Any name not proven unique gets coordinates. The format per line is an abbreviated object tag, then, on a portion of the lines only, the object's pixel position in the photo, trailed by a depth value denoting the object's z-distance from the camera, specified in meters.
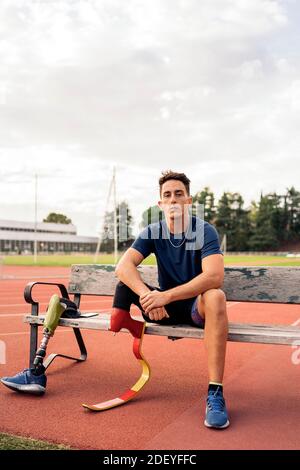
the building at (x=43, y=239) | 93.62
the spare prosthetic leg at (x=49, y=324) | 4.00
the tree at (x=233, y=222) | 94.00
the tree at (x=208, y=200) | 94.69
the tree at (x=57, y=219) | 137.00
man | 3.50
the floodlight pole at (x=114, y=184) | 31.59
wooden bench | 3.68
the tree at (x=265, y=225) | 92.94
